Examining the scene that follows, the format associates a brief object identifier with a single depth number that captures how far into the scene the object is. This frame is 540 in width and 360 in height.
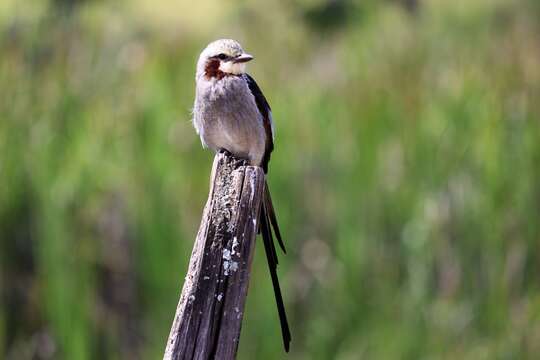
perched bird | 6.82
